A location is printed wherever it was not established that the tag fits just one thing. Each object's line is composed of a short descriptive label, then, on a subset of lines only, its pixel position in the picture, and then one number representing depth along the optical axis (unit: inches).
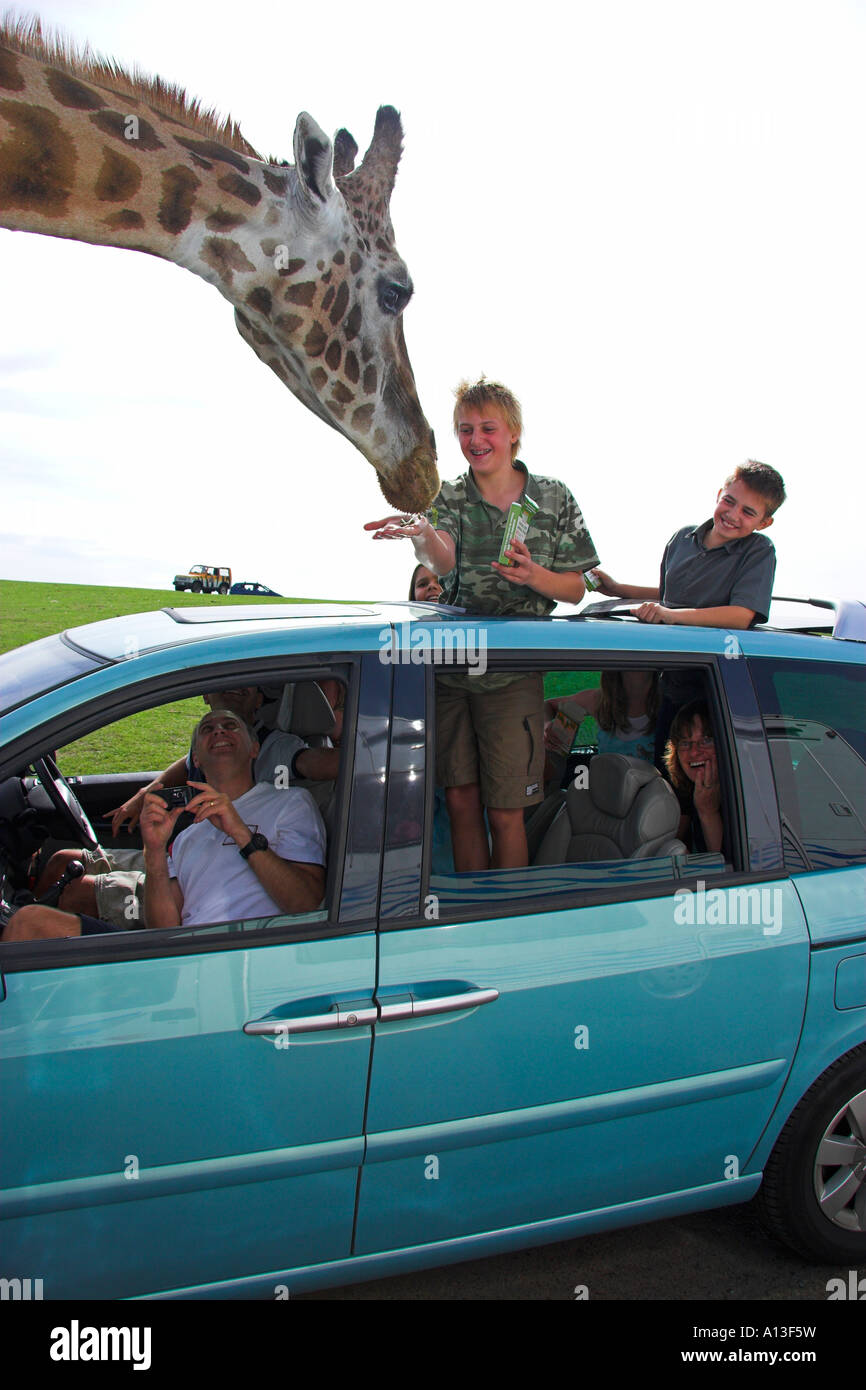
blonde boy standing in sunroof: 114.2
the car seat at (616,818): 109.9
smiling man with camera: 88.7
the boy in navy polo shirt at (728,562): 130.1
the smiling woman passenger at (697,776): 109.3
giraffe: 173.2
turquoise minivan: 74.5
